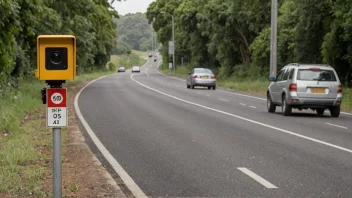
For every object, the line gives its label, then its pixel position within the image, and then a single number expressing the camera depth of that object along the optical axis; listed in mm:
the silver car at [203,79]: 42875
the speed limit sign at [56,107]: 6352
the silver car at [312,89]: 20500
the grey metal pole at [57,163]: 6375
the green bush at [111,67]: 120475
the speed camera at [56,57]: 6297
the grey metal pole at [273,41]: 36125
